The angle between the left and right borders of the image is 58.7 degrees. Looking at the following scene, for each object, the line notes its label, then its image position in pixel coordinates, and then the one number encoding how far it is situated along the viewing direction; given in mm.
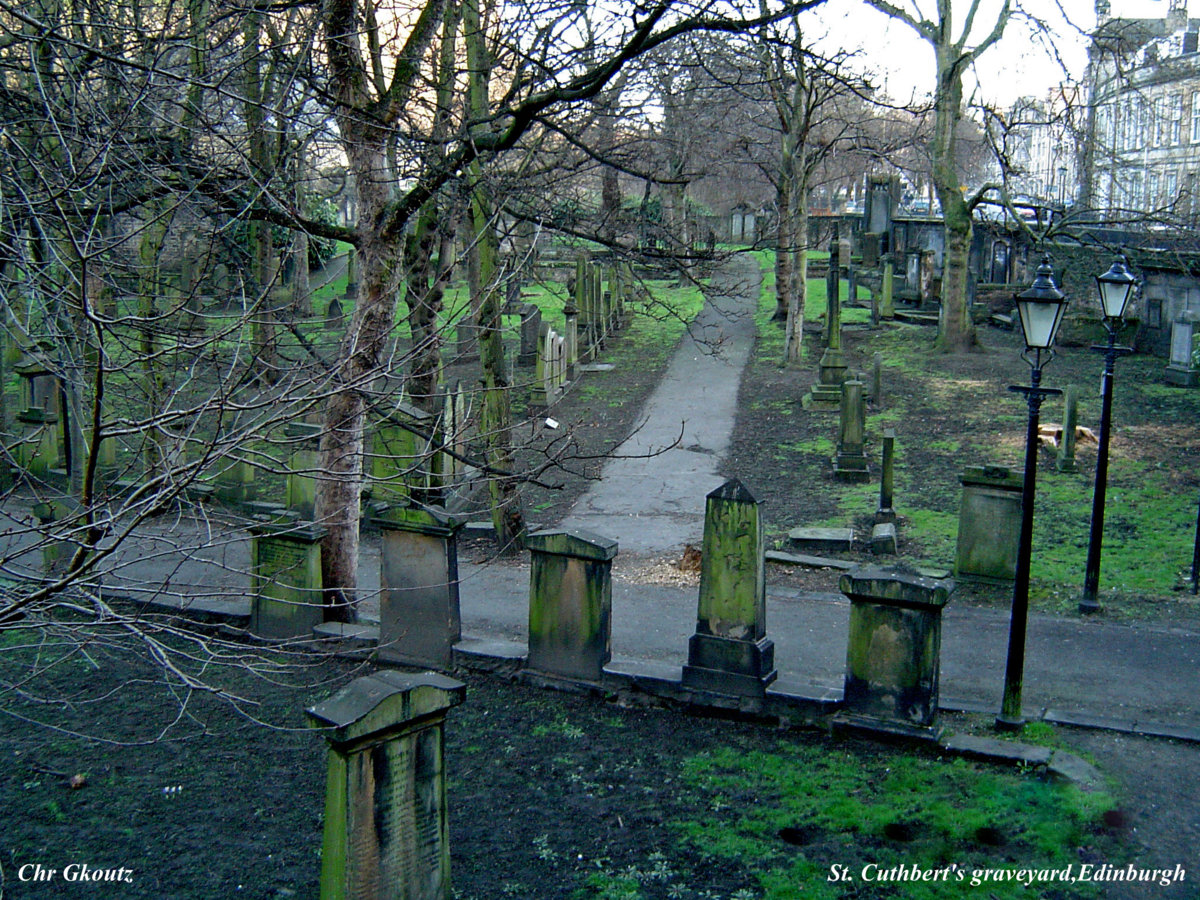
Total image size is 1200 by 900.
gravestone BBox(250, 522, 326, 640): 9023
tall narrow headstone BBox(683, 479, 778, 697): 7555
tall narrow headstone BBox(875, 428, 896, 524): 12672
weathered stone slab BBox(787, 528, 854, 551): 11828
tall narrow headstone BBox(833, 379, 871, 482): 14719
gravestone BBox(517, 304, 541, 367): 22453
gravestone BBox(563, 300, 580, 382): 19781
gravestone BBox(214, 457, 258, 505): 14122
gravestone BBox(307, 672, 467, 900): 4828
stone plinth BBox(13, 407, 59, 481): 14352
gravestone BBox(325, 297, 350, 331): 22527
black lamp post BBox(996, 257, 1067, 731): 7195
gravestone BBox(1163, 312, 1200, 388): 19688
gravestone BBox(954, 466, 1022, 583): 10414
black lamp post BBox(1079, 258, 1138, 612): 9672
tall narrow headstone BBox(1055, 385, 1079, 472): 14703
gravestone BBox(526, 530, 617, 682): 7918
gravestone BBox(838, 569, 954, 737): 6887
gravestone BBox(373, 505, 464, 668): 8352
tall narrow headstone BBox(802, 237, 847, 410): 19328
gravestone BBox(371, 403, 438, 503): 10188
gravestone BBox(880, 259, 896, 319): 28222
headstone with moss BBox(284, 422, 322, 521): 10766
